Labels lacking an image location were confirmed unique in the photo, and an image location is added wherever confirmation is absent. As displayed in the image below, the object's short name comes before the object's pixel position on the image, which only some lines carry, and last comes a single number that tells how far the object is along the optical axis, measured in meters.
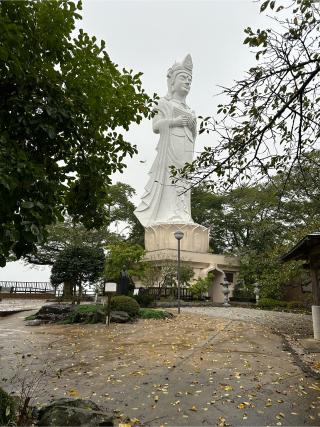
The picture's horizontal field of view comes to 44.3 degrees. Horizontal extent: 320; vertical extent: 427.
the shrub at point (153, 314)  13.15
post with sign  11.26
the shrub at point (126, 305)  13.00
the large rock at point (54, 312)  13.12
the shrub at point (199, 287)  20.12
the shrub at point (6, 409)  3.07
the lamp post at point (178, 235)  15.35
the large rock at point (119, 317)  12.12
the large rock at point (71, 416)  3.30
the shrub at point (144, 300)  16.84
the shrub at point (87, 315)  12.34
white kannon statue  27.62
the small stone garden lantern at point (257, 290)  21.58
